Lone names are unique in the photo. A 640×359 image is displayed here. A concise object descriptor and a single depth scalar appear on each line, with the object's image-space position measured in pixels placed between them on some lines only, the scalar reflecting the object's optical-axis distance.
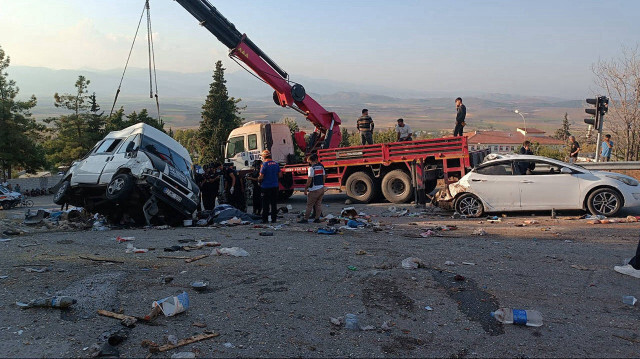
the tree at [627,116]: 21.20
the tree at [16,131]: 36.44
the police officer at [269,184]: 10.55
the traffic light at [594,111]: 14.83
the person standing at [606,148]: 16.80
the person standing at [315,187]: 10.77
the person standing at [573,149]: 15.79
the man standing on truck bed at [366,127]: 16.59
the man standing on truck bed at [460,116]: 14.38
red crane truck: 13.95
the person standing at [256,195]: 12.13
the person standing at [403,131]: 15.91
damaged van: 9.49
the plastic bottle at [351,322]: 4.09
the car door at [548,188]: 10.59
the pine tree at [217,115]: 44.56
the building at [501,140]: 91.00
